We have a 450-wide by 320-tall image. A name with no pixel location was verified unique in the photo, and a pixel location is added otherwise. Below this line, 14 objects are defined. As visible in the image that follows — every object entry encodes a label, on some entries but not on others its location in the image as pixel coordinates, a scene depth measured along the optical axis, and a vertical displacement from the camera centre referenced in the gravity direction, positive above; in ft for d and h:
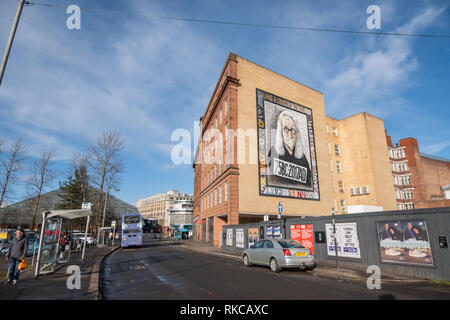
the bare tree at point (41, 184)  121.29 +18.60
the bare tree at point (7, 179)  110.95 +19.39
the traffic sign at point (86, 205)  62.84 +4.66
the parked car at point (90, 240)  115.92 -6.91
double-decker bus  96.72 -1.61
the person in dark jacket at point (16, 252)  28.94 -3.07
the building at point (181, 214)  239.50 +10.03
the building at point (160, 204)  451.12 +38.34
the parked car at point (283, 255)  37.78 -4.48
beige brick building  95.45 +29.77
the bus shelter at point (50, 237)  33.88 -1.83
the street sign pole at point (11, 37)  25.76 +19.33
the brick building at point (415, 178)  168.65 +32.03
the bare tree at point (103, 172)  112.77 +23.49
